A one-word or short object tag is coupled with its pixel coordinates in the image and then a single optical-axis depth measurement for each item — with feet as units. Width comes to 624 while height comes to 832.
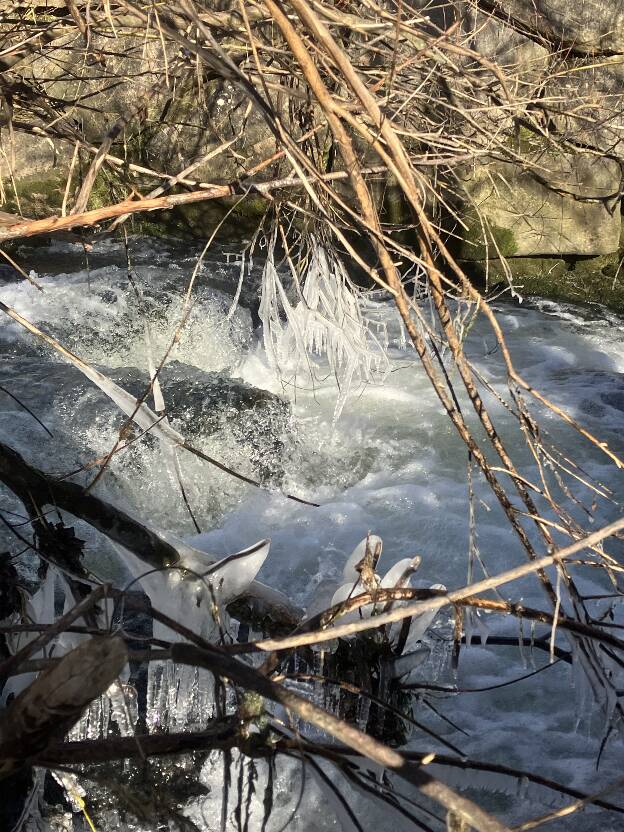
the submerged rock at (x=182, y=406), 16.84
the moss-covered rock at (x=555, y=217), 25.95
